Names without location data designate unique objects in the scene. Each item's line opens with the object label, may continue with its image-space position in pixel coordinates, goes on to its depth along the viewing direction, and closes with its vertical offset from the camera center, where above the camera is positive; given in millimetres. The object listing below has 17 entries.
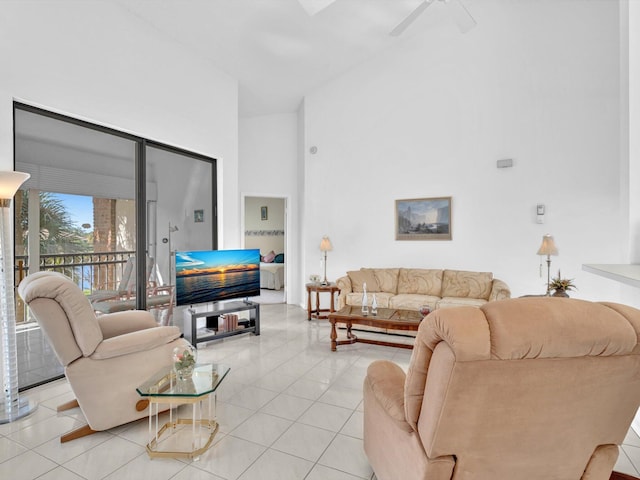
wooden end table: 5406 -853
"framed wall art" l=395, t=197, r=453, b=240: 5418 +297
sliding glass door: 3088 +253
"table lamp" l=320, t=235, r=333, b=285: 5773 -152
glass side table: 1994 -1204
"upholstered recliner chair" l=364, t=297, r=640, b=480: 1032 -515
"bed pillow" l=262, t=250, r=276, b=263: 8852 -542
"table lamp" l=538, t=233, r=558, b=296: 4363 -141
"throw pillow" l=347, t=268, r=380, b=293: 5316 -683
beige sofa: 4680 -756
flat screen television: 4094 -491
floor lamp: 2523 -548
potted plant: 3805 -569
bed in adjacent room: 8023 -920
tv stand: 4066 -1074
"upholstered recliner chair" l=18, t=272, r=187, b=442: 2074 -764
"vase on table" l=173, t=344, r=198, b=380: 2170 -814
